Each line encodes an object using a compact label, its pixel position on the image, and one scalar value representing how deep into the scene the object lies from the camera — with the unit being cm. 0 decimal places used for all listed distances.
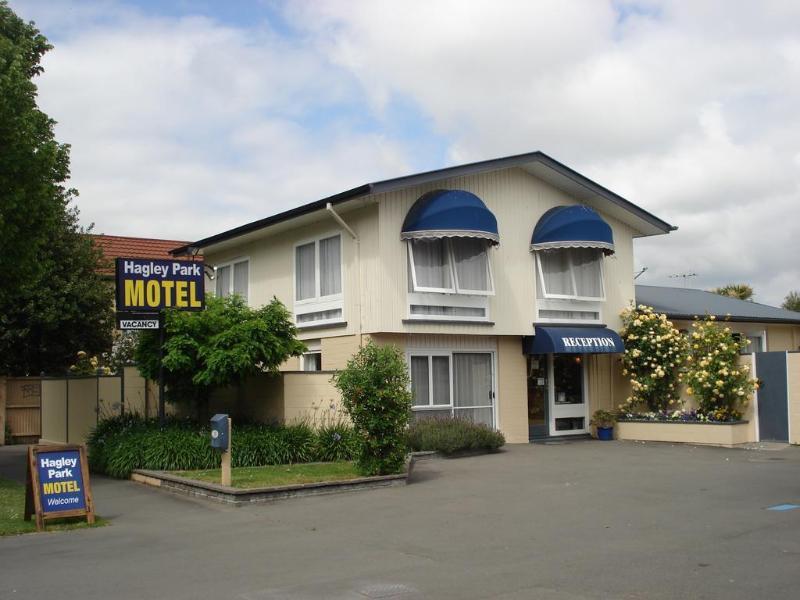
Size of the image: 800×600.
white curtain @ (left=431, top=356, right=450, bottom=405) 2006
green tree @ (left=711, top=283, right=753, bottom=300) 4762
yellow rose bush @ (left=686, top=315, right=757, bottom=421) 2041
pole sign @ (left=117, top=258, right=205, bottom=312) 1666
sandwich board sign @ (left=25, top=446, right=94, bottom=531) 1144
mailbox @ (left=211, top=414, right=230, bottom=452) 1362
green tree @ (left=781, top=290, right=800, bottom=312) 5935
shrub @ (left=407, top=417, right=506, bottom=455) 1798
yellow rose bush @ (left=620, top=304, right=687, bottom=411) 2217
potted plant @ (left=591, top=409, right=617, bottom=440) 2236
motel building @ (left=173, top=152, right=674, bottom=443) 1917
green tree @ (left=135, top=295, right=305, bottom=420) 1681
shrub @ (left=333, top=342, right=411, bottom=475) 1447
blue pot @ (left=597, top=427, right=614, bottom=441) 2235
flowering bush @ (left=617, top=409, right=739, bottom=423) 2080
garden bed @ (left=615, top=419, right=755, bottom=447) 2016
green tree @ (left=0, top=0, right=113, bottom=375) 1499
